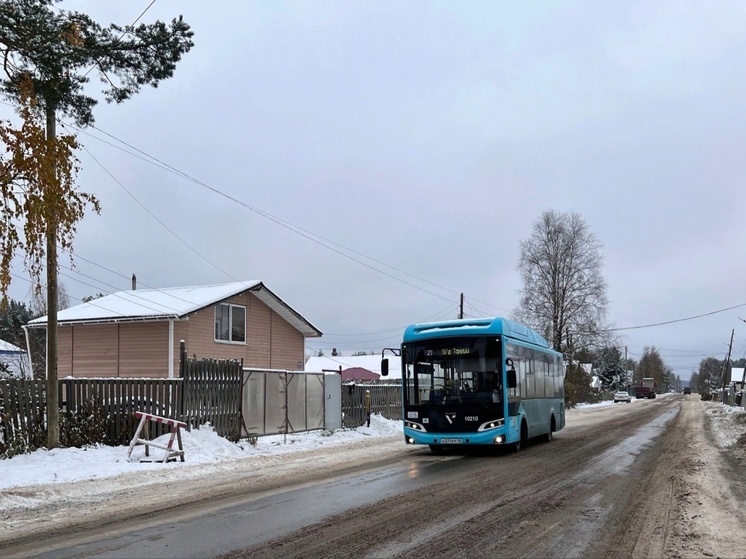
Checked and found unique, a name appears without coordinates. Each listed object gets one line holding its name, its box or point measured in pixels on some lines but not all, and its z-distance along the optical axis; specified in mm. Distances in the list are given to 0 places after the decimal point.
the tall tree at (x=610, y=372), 118550
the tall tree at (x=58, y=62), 10844
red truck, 106812
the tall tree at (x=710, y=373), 143125
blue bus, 15953
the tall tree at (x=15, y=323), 60284
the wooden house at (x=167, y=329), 26375
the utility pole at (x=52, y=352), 13648
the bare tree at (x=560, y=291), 57688
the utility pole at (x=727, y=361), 95325
